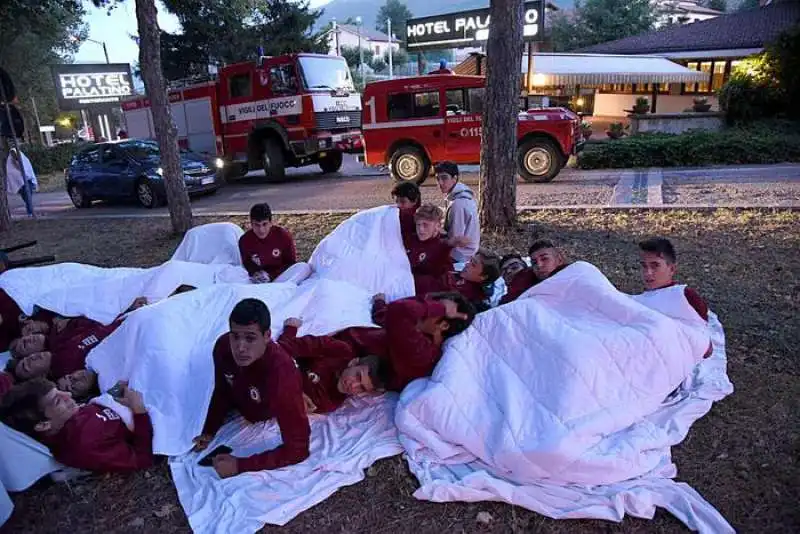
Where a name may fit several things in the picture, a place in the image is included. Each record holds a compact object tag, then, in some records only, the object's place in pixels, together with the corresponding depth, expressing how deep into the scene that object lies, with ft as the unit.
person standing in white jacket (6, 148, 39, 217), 37.14
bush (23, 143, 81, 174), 75.06
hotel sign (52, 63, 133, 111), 83.61
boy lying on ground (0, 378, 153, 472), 8.98
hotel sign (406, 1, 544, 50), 63.31
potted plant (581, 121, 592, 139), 53.70
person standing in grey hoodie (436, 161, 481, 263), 16.12
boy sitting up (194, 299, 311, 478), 8.70
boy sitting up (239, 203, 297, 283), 16.24
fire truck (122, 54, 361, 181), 43.16
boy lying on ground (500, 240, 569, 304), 12.62
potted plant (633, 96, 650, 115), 69.62
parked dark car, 39.78
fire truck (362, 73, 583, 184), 36.73
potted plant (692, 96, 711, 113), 58.59
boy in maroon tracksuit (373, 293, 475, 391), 9.97
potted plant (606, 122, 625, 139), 56.18
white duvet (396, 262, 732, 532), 8.42
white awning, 61.11
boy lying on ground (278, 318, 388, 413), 10.43
